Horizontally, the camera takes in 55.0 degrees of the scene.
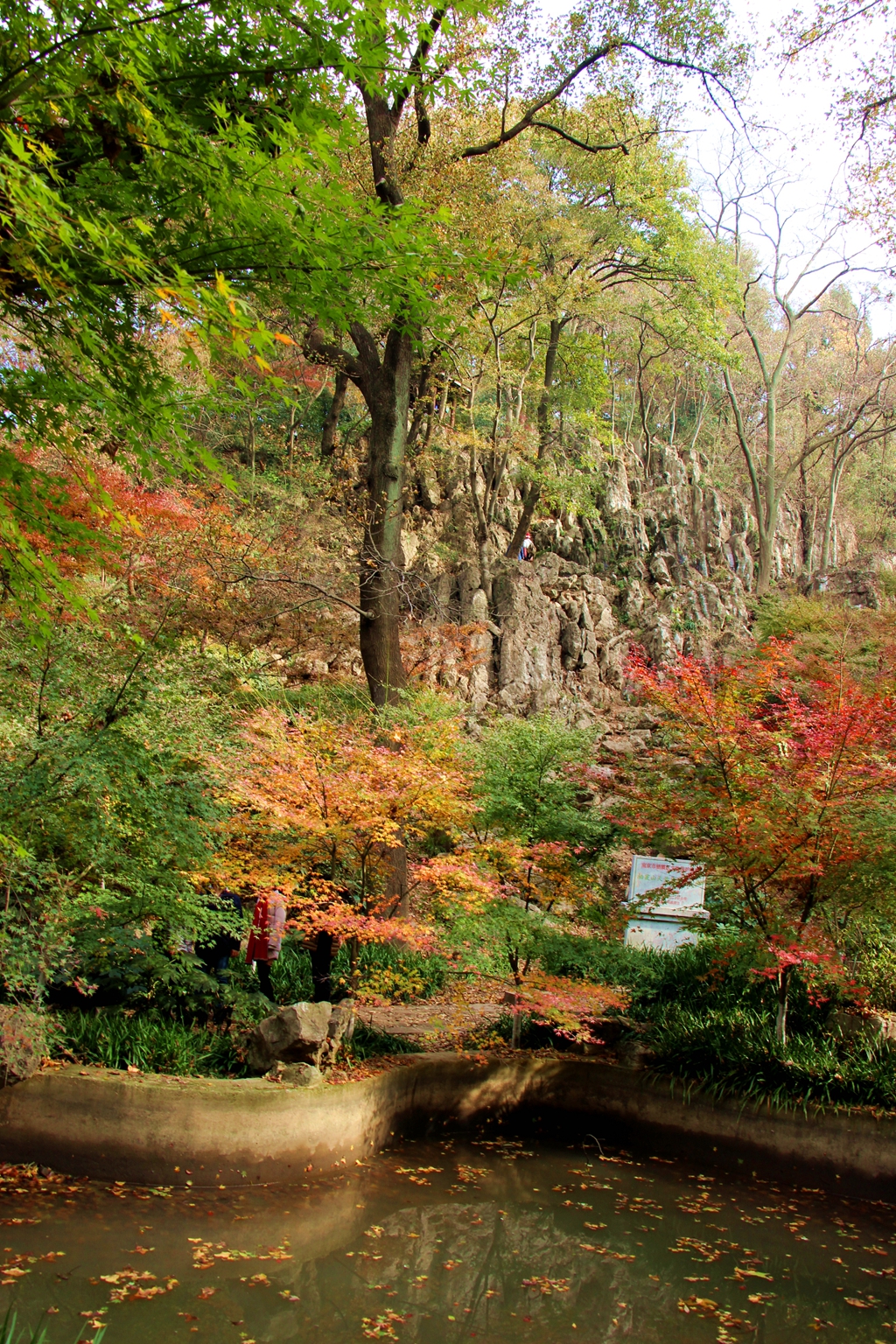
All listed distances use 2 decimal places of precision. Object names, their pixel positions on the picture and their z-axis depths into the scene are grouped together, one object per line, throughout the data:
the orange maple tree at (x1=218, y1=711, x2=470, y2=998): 6.96
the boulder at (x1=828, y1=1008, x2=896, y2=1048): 7.68
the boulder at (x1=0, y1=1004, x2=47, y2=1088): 5.70
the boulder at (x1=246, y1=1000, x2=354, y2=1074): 6.59
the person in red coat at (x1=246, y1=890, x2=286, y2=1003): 7.82
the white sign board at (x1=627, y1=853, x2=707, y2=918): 9.56
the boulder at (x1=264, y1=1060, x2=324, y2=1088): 6.35
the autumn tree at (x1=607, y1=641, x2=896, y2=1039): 7.43
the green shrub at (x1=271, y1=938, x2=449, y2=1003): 8.66
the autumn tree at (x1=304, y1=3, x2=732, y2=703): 9.84
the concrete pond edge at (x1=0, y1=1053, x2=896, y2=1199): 5.73
